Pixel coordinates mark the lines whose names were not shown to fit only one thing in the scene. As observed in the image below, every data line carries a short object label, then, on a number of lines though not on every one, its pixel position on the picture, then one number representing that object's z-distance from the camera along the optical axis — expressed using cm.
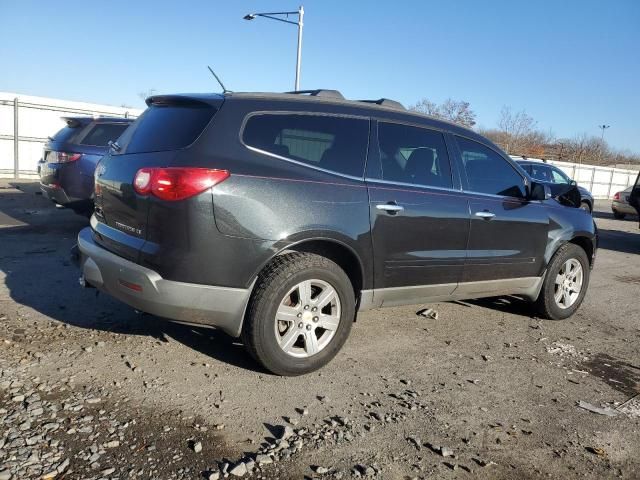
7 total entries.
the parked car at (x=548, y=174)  1484
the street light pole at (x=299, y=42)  1847
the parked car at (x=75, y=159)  784
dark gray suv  317
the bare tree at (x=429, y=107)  4082
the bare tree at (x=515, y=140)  4323
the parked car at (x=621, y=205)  1759
